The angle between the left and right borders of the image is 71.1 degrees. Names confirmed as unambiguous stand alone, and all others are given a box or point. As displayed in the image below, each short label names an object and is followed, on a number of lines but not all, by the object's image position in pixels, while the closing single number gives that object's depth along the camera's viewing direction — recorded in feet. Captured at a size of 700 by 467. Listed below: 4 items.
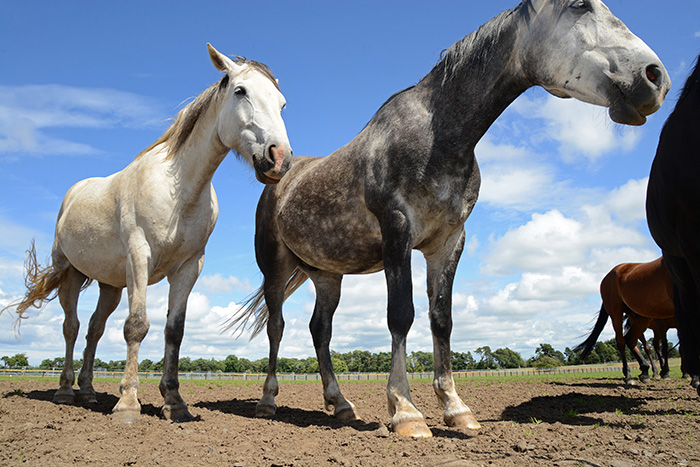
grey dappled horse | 13.60
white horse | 16.69
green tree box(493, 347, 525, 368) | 176.49
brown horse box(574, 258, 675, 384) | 36.70
